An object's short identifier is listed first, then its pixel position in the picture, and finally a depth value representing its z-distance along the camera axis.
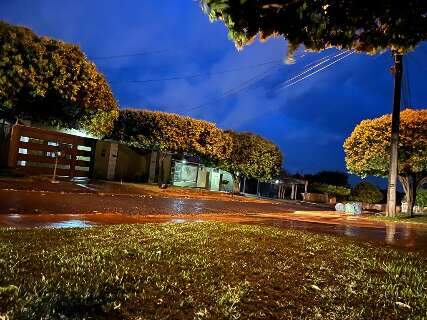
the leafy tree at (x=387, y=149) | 25.31
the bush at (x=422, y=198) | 33.12
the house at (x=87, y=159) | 22.00
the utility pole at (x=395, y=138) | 22.19
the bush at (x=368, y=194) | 44.56
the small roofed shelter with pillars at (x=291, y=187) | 51.19
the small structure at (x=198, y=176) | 38.81
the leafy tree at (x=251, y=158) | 39.12
